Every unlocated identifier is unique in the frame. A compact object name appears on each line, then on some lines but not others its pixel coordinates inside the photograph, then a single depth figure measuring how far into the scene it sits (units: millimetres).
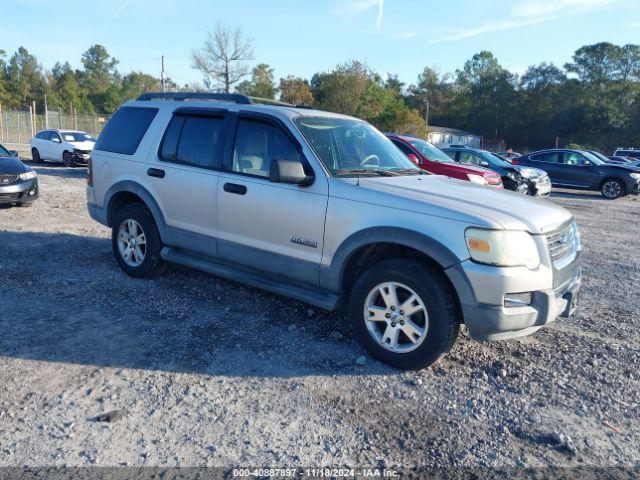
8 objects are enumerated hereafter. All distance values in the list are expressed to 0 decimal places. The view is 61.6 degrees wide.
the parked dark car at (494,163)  15320
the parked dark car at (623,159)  26225
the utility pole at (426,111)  83875
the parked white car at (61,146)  19766
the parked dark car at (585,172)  17750
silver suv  3717
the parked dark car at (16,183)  9953
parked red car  11953
